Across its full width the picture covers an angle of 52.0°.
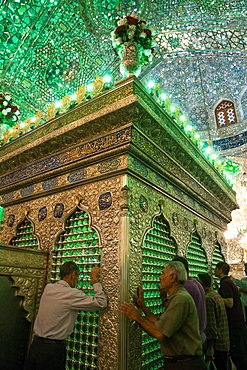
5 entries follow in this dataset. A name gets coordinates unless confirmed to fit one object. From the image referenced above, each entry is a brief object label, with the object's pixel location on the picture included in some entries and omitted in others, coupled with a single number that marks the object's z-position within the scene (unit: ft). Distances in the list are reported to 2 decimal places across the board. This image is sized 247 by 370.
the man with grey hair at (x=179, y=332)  4.42
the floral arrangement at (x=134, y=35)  8.90
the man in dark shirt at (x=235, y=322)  9.14
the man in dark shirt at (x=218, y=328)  8.00
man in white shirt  5.26
